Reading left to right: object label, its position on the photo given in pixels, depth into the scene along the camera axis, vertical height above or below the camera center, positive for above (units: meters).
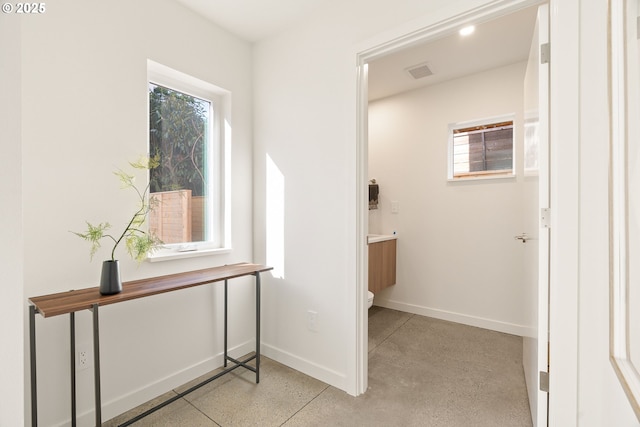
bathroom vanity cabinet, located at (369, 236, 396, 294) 3.11 -0.59
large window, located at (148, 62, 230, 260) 2.05 +0.36
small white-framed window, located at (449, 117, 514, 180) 2.98 +0.62
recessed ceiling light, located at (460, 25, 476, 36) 2.30 +1.37
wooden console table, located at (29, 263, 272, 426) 1.31 -0.41
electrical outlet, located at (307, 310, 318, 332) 2.15 -0.79
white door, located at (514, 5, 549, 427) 1.32 -0.02
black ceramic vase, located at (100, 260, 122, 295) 1.49 -0.33
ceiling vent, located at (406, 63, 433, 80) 2.87 +1.35
